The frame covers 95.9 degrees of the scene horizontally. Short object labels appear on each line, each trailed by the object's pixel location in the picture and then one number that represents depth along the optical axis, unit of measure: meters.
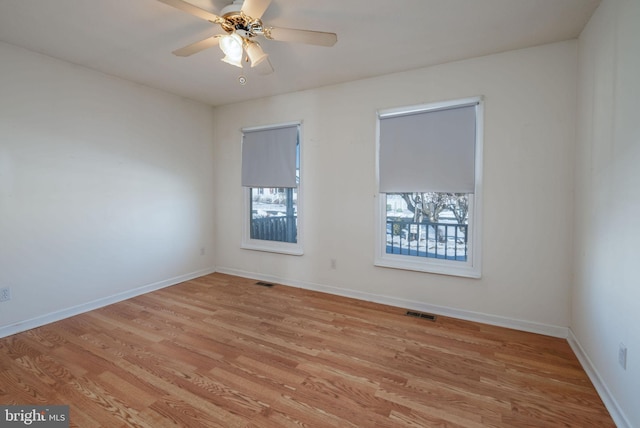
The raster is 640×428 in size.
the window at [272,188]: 3.83
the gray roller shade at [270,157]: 3.82
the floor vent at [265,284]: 3.94
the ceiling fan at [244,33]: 1.76
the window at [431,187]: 2.84
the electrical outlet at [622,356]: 1.58
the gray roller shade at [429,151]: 2.83
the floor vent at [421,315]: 2.94
